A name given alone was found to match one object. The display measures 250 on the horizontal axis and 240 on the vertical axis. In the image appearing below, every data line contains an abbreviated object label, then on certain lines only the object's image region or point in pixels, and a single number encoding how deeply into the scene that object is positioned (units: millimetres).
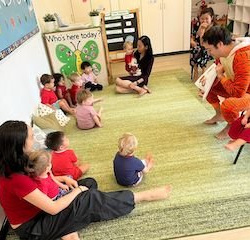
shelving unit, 4629
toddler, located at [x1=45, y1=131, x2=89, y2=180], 1784
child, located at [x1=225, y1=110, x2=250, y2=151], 1816
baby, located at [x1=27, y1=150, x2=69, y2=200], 1268
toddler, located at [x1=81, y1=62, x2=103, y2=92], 3582
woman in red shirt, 1191
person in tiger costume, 1930
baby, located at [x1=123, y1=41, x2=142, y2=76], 3553
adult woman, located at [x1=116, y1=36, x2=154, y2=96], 3416
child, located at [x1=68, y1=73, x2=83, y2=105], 3281
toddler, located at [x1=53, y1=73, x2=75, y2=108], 3184
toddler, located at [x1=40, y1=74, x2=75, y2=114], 2881
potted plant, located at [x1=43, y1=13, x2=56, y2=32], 3512
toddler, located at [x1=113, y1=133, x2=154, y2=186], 1719
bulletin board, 2143
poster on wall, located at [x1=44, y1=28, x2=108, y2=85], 3531
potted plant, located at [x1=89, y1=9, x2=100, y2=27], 3559
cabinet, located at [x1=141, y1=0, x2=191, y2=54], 4684
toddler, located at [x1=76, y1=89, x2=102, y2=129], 2625
